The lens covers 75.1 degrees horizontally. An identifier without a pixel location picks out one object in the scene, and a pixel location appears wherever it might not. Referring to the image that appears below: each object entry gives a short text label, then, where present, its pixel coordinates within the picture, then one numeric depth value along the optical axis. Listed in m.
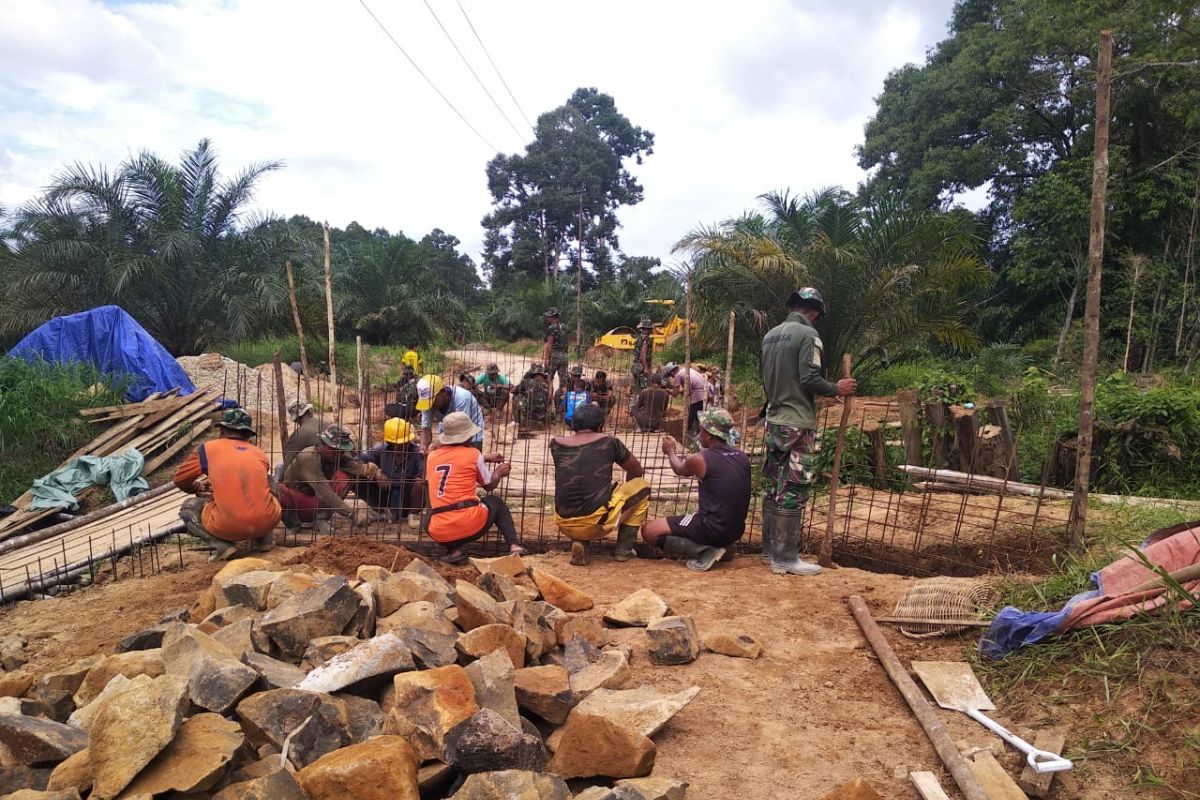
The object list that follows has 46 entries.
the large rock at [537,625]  3.45
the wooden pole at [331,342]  7.23
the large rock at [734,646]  3.60
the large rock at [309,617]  3.22
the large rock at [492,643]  3.14
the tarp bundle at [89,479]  7.44
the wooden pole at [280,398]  5.73
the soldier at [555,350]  11.86
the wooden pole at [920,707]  2.48
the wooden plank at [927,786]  2.45
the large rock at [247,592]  3.68
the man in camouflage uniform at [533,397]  10.46
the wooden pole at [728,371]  6.81
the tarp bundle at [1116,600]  3.07
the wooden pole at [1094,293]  4.02
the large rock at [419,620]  3.41
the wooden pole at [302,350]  6.74
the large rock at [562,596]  4.18
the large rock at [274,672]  2.82
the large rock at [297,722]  2.53
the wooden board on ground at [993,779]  2.45
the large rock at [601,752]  2.59
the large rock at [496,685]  2.75
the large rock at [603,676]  3.15
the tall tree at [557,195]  36.03
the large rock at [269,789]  2.20
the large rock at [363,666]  2.82
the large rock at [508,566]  4.36
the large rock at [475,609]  3.44
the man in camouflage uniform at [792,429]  4.80
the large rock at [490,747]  2.43
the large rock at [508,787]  2.24
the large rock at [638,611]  3.96
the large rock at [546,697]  2.88
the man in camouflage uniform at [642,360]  12.04
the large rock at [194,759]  2.26
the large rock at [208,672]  2.61
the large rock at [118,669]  2.90
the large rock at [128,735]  2.21
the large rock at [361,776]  2.27
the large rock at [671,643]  3.52
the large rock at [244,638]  3.20
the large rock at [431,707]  2.54
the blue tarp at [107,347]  10.60
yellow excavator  16.94
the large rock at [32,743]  2.40
